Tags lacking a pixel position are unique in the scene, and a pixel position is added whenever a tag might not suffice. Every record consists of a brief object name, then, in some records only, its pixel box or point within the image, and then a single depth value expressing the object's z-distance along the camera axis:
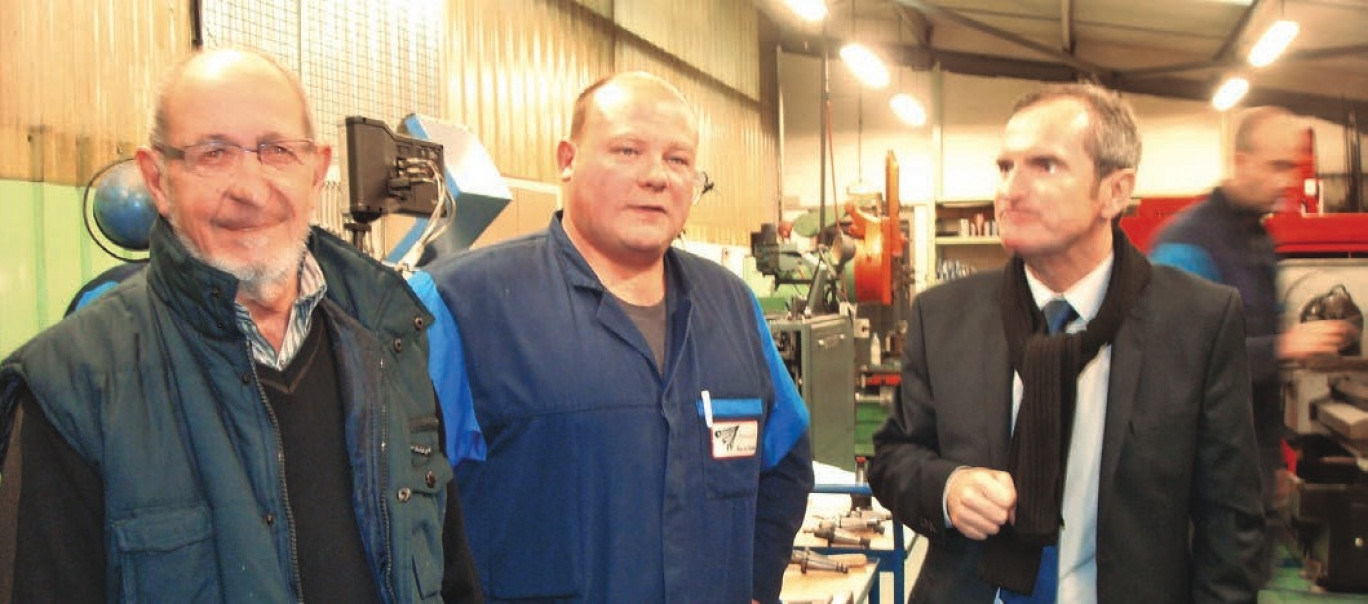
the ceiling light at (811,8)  6.28
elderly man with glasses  1.04
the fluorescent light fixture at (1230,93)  9.38
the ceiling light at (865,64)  8.25
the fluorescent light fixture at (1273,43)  6.82
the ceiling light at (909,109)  10.28
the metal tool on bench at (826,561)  2.79
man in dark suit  1.49
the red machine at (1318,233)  4.91
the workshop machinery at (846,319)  5.20
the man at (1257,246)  2.32
